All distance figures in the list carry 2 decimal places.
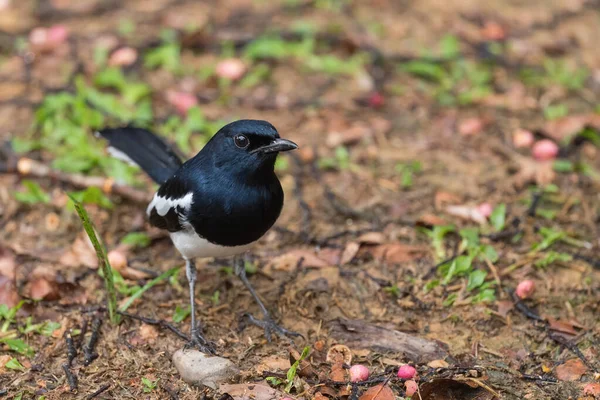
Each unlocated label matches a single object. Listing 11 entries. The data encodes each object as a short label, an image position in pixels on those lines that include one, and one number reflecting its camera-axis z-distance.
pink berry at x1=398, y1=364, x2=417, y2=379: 7.53
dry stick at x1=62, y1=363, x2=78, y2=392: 7.51
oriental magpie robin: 8.02
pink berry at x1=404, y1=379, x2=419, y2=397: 7.37
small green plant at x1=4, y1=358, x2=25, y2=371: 7.78
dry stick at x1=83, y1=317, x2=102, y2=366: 7.96
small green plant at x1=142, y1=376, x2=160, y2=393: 7.54
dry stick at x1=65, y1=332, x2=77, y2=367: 7.92
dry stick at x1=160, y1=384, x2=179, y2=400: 7.43
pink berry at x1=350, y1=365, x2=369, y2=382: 7.61
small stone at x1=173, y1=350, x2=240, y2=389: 7.57
